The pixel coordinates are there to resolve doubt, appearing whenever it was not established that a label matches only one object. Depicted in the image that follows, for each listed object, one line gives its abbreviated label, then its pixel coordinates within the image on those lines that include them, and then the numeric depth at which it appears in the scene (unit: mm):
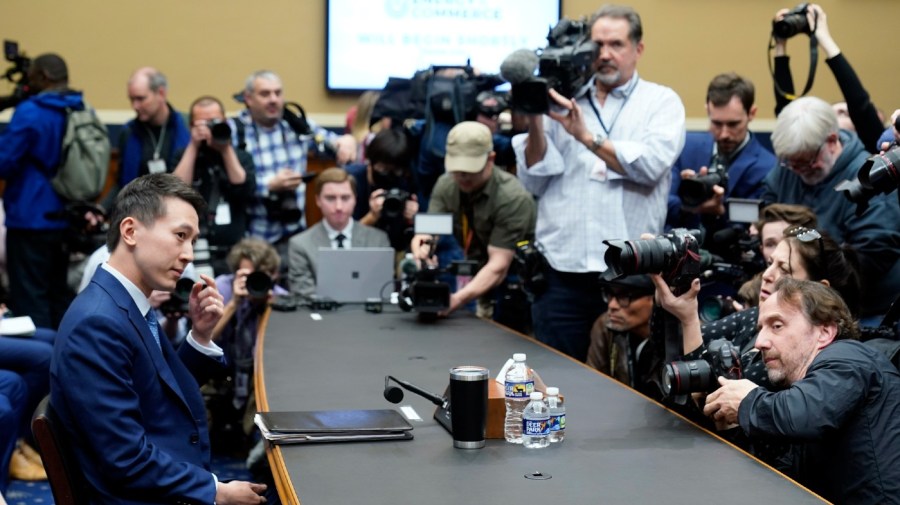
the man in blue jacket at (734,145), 4375
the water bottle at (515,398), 2395
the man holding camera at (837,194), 3504
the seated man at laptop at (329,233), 4797
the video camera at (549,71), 3607
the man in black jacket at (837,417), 2299
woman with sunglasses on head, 3131
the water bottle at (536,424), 2307
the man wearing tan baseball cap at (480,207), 4441
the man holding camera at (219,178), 5043
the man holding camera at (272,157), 5242
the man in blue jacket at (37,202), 5348
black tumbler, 2305
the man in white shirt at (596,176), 3748
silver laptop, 4594
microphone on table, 2430
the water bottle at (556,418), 2367
